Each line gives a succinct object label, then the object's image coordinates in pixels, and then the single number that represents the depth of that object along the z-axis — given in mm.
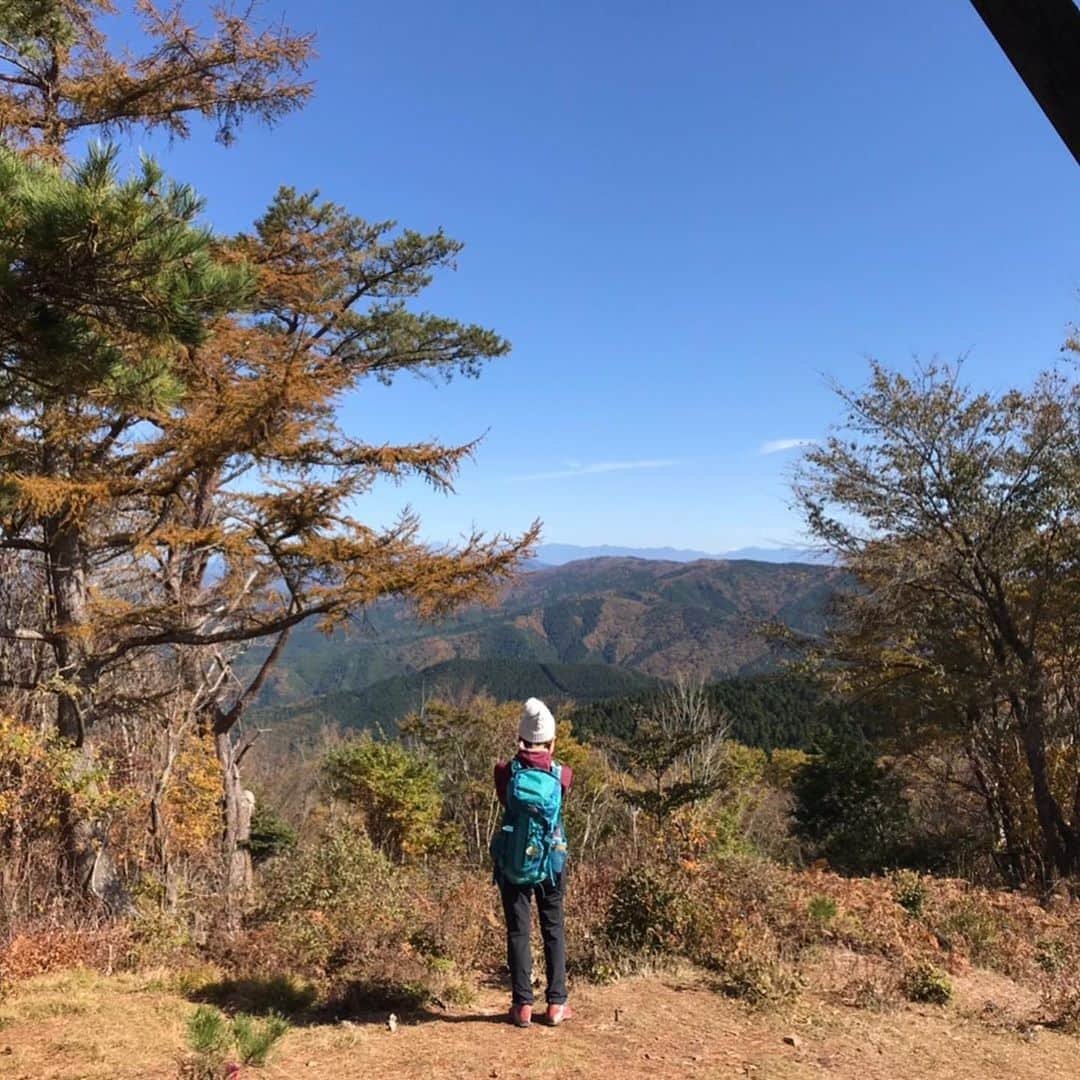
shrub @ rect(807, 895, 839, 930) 5160
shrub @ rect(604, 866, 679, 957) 4742
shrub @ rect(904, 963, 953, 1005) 4238
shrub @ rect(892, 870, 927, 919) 6059
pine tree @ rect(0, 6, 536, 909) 6719
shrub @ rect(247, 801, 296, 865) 20641
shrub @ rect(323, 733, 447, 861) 19188
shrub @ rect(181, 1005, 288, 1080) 2582
